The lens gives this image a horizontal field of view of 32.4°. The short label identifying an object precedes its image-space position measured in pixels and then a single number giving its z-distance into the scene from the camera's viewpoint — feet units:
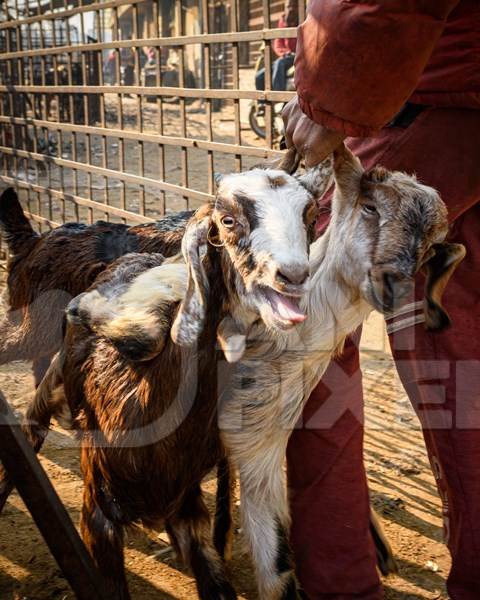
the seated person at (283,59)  29.40
